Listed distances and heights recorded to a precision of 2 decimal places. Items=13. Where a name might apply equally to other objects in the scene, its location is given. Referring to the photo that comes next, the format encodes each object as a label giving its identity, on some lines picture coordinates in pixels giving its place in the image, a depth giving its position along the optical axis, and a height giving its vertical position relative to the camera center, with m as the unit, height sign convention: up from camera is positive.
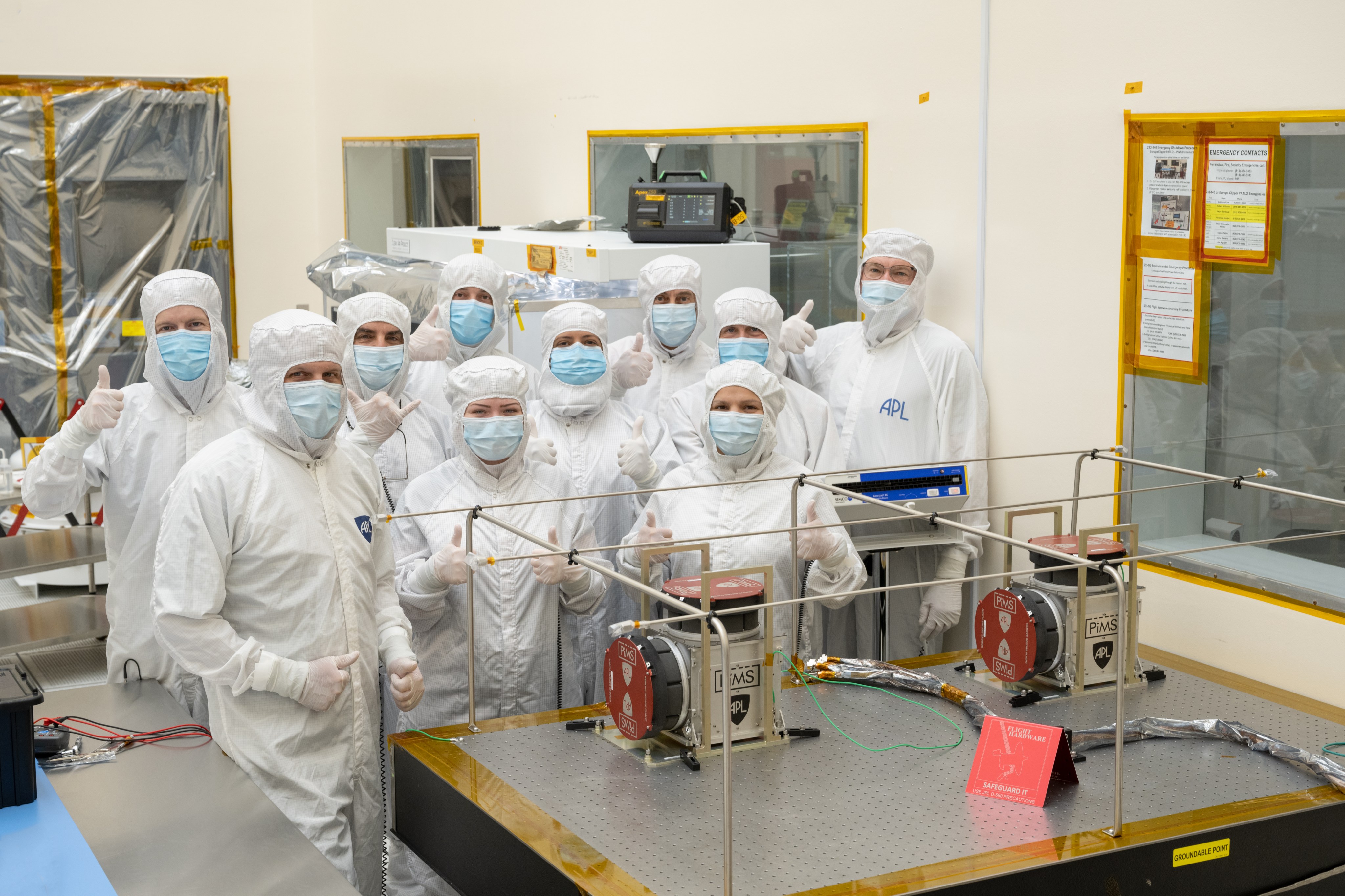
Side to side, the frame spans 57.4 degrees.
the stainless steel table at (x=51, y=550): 3.71 -0.73
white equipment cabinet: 3.68 +0.16
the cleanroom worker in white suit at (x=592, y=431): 3.02 -0.29
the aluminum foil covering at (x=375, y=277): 4.01 +0.14
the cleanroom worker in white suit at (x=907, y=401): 3.32 -0.23
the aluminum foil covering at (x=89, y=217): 5.96 +0.51
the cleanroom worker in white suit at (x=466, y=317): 3.46 +0.00
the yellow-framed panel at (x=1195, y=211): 2.62 +0.24
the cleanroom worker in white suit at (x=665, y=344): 3.38 -0.07
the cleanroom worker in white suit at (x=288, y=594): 2.04 -0.47
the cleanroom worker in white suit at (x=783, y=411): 3.19 -0.22
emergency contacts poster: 2.66 +0.26
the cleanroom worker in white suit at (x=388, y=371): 3.11 -0.13
